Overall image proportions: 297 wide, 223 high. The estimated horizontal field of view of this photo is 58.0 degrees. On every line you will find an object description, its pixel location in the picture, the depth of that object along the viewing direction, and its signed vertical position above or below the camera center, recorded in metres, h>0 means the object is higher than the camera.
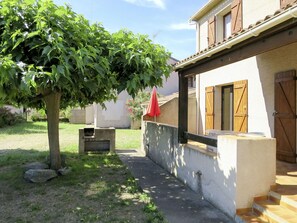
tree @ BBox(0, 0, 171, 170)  5.19 +1.44
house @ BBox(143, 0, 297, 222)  4.58 +0.20
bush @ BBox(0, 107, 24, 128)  22.94 +0.04
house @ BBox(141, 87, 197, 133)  13.63 +0.39
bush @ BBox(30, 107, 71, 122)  29.91 +0.24
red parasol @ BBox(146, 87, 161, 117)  12.49 +0.47
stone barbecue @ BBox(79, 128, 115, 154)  11.44 -0.93
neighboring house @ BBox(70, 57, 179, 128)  24.27 +0.33
